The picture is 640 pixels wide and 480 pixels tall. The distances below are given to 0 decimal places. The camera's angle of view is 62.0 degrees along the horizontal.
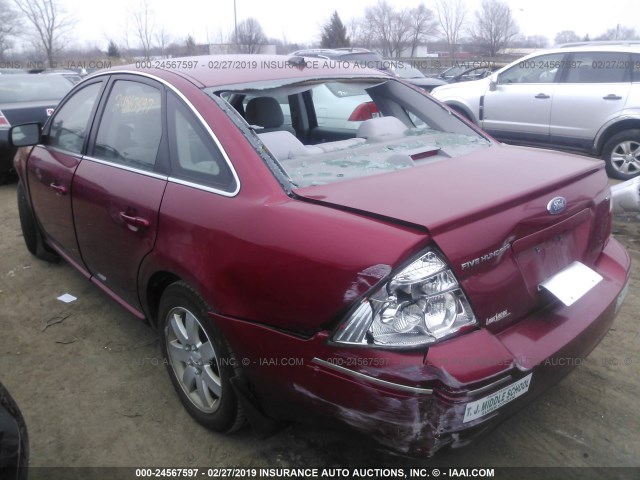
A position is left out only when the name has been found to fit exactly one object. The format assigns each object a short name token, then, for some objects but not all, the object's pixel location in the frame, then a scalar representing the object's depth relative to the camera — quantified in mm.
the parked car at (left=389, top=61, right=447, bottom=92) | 12188
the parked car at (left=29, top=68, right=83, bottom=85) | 9538
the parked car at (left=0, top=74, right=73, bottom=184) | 7207
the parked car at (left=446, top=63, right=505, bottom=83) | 15539
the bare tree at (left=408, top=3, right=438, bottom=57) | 43094
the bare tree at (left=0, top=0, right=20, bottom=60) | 37688
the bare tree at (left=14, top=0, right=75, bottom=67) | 36375
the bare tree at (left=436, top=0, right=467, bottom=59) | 42625
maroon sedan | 1688
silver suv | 6762
